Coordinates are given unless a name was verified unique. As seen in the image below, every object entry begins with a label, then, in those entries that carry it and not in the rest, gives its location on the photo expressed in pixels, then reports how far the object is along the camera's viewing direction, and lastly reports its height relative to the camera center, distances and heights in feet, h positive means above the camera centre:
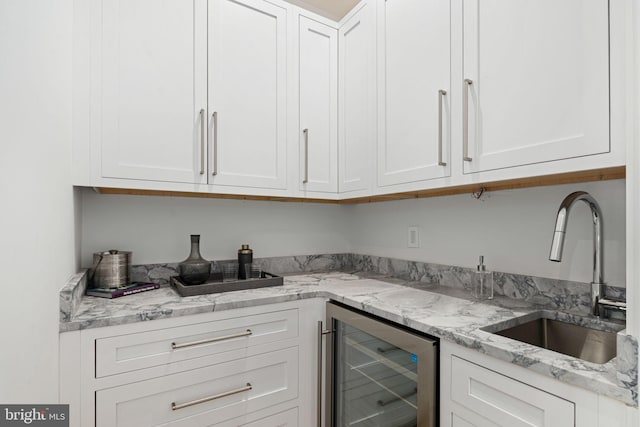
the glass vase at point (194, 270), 5.03 -0.85
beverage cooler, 3.46 -1.97
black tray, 4.64 -1.07
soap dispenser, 4.60 -0.97
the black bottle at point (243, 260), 5.81 -0.81
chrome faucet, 3.24 -0.36
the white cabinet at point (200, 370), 3.58 -1.89
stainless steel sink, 3.42 -1.36
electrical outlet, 6.03 -0.41
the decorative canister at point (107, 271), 4.74 -0.82
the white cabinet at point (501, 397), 2.41 -1.47
